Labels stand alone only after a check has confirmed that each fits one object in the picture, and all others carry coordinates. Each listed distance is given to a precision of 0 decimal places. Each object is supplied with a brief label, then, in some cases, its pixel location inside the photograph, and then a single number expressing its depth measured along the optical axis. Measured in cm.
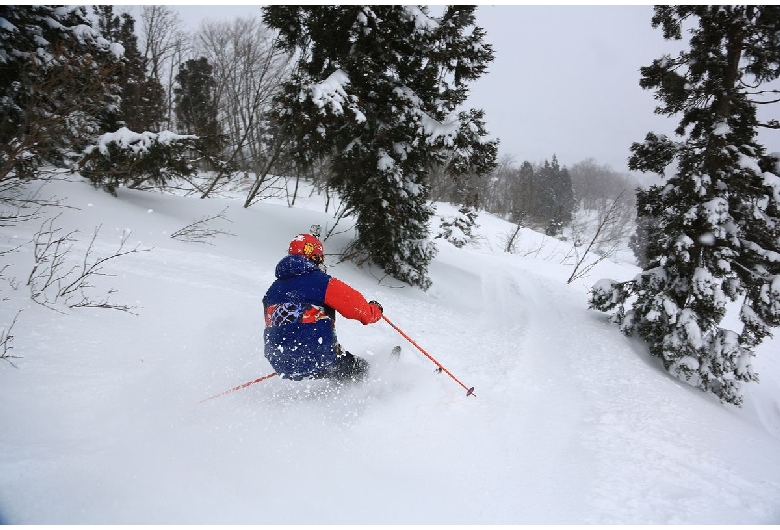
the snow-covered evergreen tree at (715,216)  725
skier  351
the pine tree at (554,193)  6878
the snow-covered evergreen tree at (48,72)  516
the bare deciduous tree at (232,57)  1955
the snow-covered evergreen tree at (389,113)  820
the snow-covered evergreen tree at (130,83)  1066
